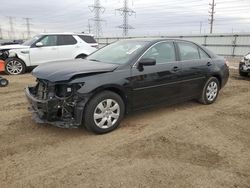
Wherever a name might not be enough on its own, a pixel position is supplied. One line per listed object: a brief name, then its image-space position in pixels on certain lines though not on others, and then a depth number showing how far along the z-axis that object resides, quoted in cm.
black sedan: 306
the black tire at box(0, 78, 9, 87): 609
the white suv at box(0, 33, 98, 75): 808
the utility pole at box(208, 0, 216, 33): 3715
